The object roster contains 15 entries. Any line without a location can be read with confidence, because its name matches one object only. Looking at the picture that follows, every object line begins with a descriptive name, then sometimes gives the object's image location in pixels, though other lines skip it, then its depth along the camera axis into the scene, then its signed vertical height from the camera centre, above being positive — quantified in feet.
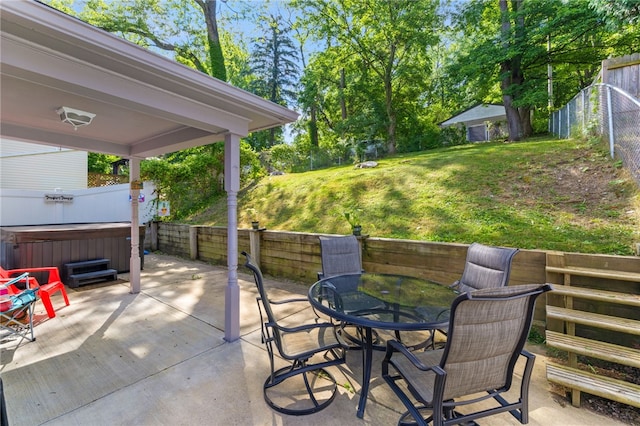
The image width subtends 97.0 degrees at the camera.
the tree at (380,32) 38.22 +26.15
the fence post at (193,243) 23.88 -2.05
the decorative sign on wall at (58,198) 25.81 +2.05
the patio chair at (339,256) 11.54 -1.60
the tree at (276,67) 70.69 +38.45
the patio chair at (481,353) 4.64 -2.36
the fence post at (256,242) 18.69 -1.56
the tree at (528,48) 30.09 +19.69
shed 55.16 +19.24
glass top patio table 6.47 -2.35
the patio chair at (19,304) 9.58 -2.89
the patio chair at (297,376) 6.73 -4.32
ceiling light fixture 8.70 +3.32
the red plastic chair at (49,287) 11.49 -2.84
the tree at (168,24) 34.27 +25.00
